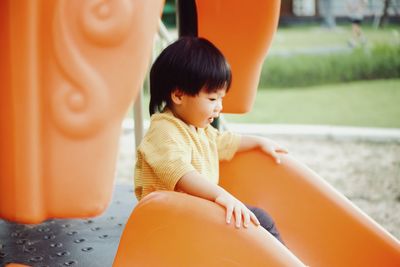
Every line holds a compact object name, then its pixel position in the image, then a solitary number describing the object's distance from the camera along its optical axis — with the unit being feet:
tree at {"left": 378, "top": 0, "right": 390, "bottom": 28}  29.32
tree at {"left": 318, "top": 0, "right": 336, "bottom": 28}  30.22
